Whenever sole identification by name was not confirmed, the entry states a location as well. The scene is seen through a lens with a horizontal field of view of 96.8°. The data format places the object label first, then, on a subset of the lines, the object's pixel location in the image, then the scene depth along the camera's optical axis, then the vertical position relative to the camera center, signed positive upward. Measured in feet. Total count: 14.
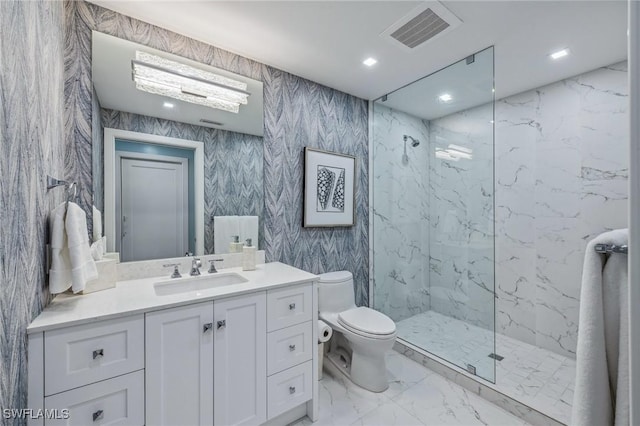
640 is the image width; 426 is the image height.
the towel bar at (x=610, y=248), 2.03 -0.28
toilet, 6.60 -2.86
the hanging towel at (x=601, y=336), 2.10 -0.95
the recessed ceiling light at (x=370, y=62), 7.04 +3.77
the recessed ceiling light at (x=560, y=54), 6.55 +3.68
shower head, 9.68 +2.44
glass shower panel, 7.84 -0.03
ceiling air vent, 5.29 +3.75
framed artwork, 8.02 +0.71
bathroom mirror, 5.38 +1.31
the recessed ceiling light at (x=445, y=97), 8.27 +3.35
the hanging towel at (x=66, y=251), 3.93 -0.52
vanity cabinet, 3.61 -2.20
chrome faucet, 5.94 -1.15
